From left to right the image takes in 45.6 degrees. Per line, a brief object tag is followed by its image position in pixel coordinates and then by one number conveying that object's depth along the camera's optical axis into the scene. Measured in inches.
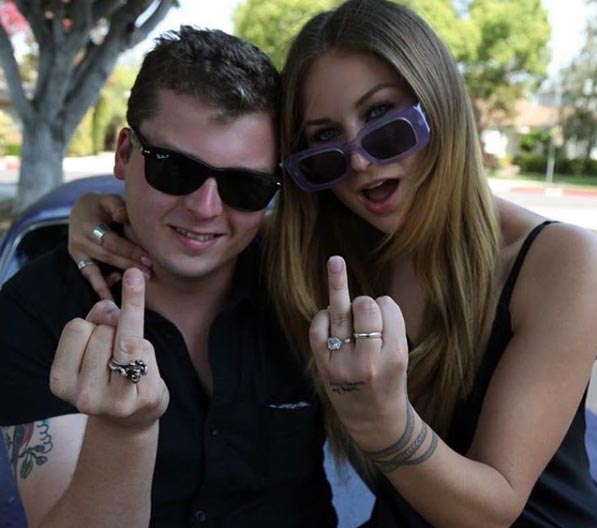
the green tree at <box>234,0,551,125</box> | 997.8
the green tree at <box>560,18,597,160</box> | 1359.5
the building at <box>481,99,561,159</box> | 1377.7
